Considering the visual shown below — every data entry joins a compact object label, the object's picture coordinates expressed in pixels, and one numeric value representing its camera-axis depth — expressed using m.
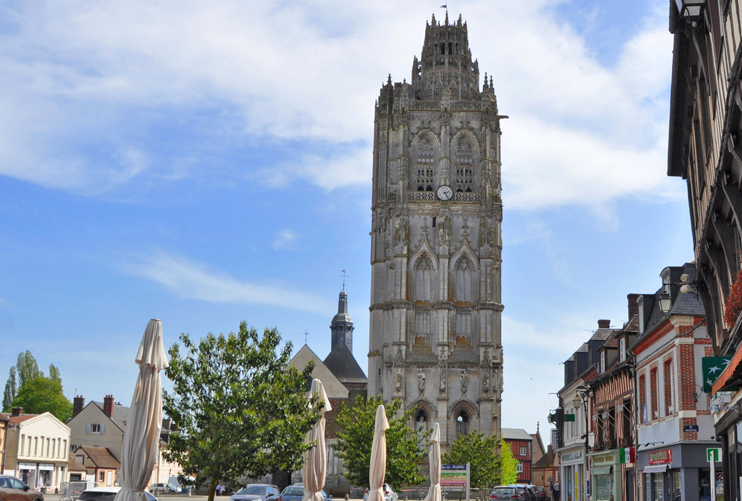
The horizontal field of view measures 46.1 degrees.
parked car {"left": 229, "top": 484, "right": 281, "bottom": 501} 29.38
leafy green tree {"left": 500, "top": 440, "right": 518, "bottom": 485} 96.11
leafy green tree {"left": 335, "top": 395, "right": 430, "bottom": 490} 41.94
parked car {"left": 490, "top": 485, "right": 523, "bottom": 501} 42.50
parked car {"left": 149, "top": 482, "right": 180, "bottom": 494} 66.69
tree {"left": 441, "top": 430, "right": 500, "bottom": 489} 61.72
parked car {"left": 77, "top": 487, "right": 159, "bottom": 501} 22.62
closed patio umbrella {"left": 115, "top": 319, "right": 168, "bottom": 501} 12.99
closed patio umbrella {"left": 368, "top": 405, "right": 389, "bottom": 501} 23.39
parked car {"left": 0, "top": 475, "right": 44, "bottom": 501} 23.56
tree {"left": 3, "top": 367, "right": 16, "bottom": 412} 93.75
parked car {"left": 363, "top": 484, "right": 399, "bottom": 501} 41.55
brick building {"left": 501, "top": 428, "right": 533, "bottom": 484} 138.48
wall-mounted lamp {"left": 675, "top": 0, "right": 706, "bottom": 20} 15.49
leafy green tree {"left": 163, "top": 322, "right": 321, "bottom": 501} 22.83
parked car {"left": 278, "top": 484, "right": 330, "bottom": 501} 33.49
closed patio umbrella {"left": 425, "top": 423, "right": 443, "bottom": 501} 28.32
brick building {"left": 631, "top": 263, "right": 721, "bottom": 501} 24.52
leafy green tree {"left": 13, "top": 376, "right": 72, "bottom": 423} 85.12
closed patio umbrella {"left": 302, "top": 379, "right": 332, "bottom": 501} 20.09
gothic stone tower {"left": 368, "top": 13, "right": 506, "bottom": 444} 75.75
